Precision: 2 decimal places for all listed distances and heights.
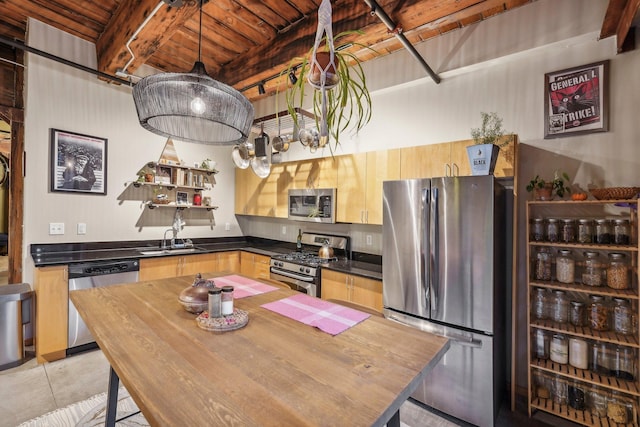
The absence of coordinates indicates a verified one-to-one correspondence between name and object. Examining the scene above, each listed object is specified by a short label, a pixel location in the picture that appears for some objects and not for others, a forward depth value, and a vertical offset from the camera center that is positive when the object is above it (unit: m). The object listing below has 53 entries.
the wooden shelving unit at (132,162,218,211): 3.84 +0.43
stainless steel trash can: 2.69 -0.98
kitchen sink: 3.52 -0.44
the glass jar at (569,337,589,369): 2.04 -0.94
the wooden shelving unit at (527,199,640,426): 1.89 -0.76
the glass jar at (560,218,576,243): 2.12 -0.11
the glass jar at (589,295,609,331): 1.99 -0.67
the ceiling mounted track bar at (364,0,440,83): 1.83 +1.28
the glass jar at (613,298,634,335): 1.93 -0.66
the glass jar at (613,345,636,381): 1.93 -0.96
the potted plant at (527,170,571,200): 2.16 +0.20
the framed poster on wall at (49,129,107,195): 3.18 +0.58
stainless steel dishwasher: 2.86 -0.63
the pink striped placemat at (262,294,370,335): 1.43 -0.51
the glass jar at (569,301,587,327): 2.08 -0.69
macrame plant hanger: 1.27 +0.68
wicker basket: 1.86 +0.14
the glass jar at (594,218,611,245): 2.00 -0.11
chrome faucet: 4.01 -0.32
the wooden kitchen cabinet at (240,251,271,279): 3.83 -0.65
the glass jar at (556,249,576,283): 2.11 -0.37
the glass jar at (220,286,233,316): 1.48 -0.43
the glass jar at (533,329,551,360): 2.26 -0.96
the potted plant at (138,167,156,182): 3.73 +0.50
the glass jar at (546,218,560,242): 2.17 -0.11
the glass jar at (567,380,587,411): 2.07 -1.24
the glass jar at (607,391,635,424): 1.93 -1.25
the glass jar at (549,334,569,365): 2.11 -0.94
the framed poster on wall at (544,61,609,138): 2.16 +0.84
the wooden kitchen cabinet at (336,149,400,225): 2.95 +0.34
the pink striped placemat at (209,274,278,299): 1.95 -0.49
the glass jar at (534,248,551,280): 2.20 -0.37
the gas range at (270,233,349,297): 3.19 -0.52
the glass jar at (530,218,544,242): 2.21 -0.11
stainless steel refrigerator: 2.05 -0.48
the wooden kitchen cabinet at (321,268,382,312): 2.77 -0.70
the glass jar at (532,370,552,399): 2.22 -1.27
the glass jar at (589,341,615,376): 2.03 -0.98
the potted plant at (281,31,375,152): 1.39 +0.64
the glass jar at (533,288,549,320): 2.24 -0.67
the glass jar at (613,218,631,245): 1.94 -0.11
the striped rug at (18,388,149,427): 2.02 -1.38
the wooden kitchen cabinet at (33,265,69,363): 2.71 -0.88
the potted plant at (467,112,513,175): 2.17 +0.48
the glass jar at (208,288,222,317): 1.44 -0.42
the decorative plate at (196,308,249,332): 1.35 -0.49
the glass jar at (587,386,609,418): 2.01 -1.25
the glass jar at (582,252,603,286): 2.02 -0.38
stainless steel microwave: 3.40 +0.12
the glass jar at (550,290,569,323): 2.16 -0.67
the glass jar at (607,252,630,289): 1.93 -0.37
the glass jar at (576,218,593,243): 2.06 -0.11
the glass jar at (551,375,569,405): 2.15 -1.25
